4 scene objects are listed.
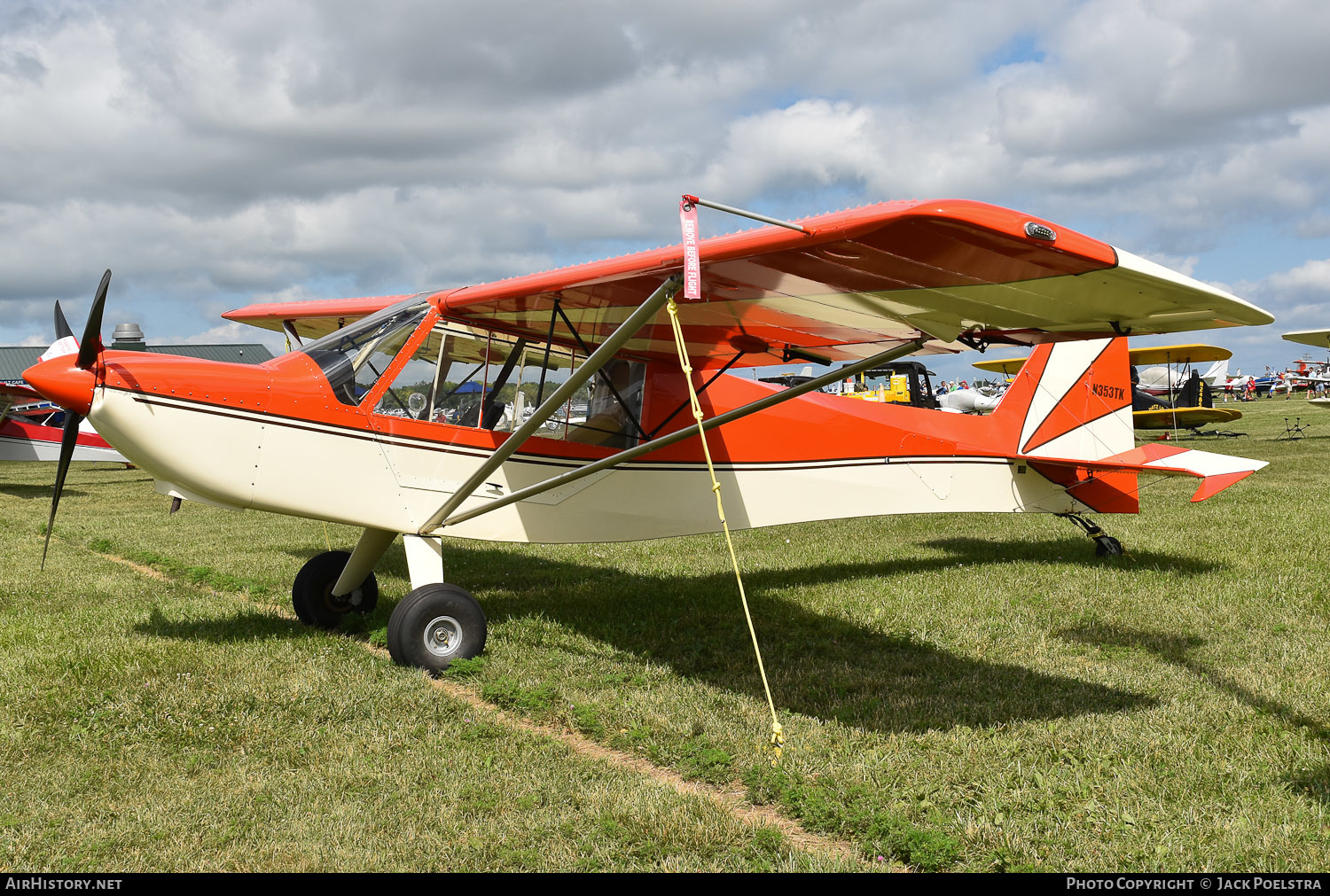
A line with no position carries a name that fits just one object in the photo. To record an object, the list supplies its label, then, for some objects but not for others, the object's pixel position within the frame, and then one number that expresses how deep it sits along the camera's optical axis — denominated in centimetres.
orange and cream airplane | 408
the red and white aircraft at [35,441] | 2080
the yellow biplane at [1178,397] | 2403
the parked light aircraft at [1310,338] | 2261
